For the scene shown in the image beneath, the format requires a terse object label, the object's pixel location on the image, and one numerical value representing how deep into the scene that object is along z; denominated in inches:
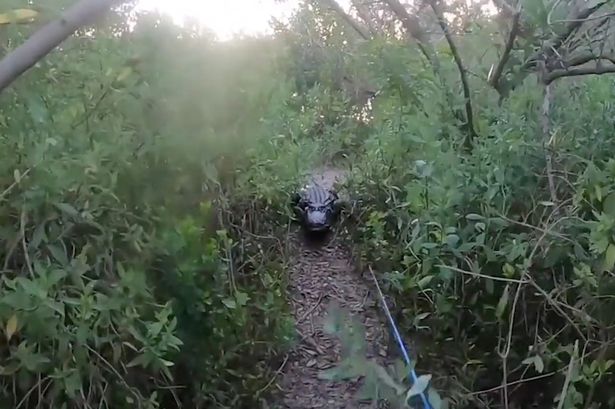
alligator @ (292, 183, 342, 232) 282.0
